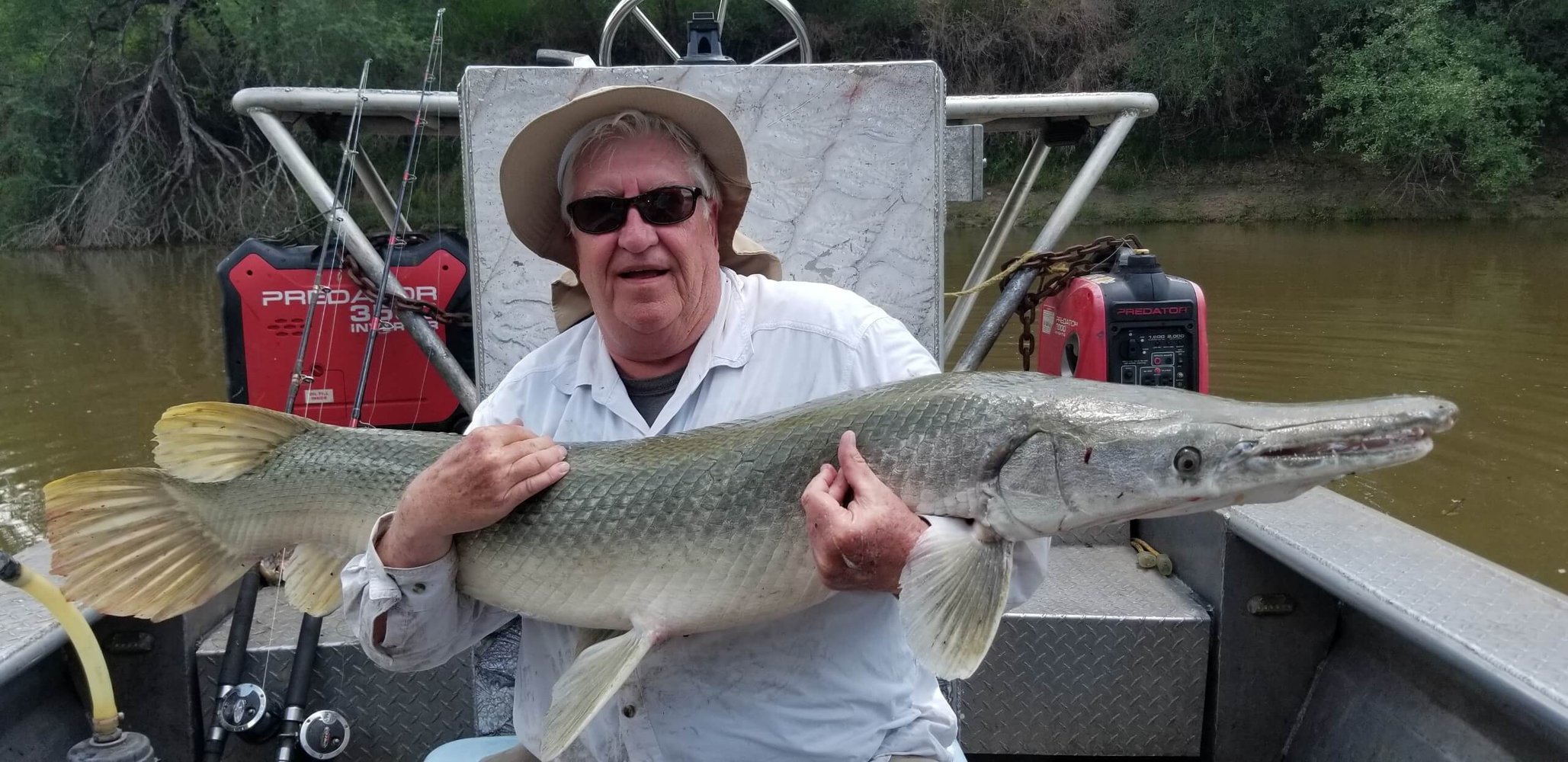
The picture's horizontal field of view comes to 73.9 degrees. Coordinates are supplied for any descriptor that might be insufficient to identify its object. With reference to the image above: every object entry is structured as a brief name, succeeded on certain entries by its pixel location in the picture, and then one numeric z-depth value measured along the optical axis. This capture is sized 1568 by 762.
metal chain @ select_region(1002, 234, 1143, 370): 4.02
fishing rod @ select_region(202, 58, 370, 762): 2.91
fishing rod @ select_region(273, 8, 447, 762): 2.98
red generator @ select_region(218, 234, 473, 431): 3.99
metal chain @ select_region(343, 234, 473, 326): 3.92
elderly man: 2.05
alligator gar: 1.77
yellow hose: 2.26
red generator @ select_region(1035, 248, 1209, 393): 3.60
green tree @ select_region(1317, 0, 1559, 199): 23.88
